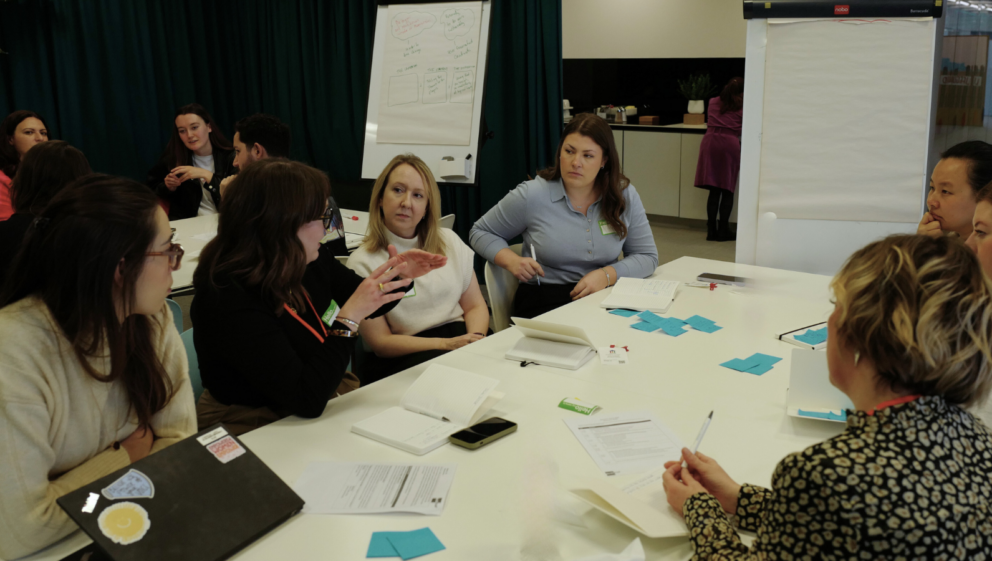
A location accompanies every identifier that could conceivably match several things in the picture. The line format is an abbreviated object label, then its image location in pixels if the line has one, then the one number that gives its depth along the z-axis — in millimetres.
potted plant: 7188
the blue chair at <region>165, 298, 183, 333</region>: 2295
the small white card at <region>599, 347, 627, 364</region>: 2064
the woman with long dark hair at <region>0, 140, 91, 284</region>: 2799
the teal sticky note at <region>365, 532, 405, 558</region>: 1209
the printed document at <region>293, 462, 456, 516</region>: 1342
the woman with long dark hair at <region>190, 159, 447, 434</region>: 1703
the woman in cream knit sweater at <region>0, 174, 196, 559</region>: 1209
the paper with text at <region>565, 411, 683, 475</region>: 1502
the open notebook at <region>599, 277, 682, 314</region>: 2557
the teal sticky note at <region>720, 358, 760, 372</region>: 1993
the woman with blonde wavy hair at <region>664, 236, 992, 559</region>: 901
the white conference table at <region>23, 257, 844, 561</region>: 1253
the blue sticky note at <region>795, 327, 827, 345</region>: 2170
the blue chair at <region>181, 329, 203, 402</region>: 2021
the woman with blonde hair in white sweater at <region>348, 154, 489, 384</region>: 2432
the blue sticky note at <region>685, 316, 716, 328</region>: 2368
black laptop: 1138
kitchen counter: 6891
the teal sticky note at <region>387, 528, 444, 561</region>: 1207
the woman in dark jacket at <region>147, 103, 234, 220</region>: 4484
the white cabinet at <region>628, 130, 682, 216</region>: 7078
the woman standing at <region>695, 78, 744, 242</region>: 6290
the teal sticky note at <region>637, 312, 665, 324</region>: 2415
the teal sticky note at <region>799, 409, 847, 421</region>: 1640
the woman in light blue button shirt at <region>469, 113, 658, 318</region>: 2975
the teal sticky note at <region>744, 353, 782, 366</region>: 2035
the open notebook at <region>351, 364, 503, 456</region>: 1604
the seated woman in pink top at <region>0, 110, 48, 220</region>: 4242
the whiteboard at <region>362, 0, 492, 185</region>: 4238
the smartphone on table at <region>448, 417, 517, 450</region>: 1571
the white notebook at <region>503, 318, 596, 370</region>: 2035
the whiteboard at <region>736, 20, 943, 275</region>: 3229
